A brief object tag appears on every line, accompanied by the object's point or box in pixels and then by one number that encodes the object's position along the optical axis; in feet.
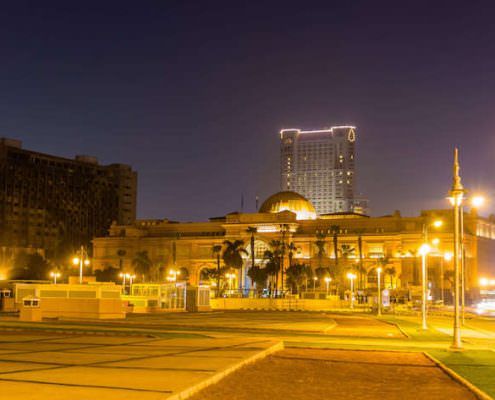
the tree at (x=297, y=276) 374.22
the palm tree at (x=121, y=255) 504.02
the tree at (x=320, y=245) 426.10
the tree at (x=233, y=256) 391.86
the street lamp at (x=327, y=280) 364.44
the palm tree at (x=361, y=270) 398.21
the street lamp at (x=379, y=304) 209.75
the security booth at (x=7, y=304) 203.72
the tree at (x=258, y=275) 377.09
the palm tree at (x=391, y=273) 426.51
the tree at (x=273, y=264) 368.89
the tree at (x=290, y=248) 411.34
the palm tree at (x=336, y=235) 406.60
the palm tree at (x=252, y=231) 409.22
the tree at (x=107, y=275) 421.59
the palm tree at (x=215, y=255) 359.52
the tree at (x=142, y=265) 432.25
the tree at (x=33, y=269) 401.29
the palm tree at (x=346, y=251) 435.53
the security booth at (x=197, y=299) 226.38
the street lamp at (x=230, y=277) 411.09
